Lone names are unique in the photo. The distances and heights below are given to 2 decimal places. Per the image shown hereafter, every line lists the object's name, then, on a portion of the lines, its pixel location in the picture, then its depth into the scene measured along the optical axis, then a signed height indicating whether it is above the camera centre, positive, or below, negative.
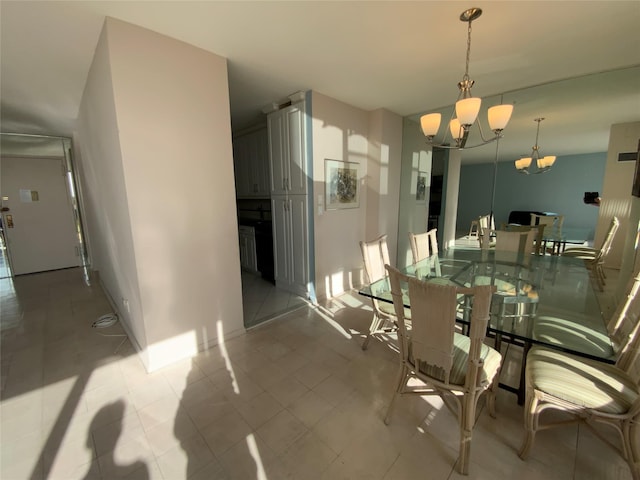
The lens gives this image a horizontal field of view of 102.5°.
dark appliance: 3.97 -0.77
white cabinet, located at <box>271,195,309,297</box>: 3.19 -0.56
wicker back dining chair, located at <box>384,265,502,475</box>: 1.10 -0.75
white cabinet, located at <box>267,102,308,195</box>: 2.99 +0.61
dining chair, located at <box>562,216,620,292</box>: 2.33 -0.55
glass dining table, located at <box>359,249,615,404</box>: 1.37 -0.69
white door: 4.48 -0.25
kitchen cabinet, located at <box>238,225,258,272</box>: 4.23 -0.81
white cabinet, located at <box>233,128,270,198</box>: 4.09 +0.60
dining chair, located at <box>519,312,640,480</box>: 1.14 -0.91
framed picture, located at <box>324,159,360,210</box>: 3.14 +0.18
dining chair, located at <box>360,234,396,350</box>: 2.13 -0.65
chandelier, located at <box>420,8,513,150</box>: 1.61 +0.56
